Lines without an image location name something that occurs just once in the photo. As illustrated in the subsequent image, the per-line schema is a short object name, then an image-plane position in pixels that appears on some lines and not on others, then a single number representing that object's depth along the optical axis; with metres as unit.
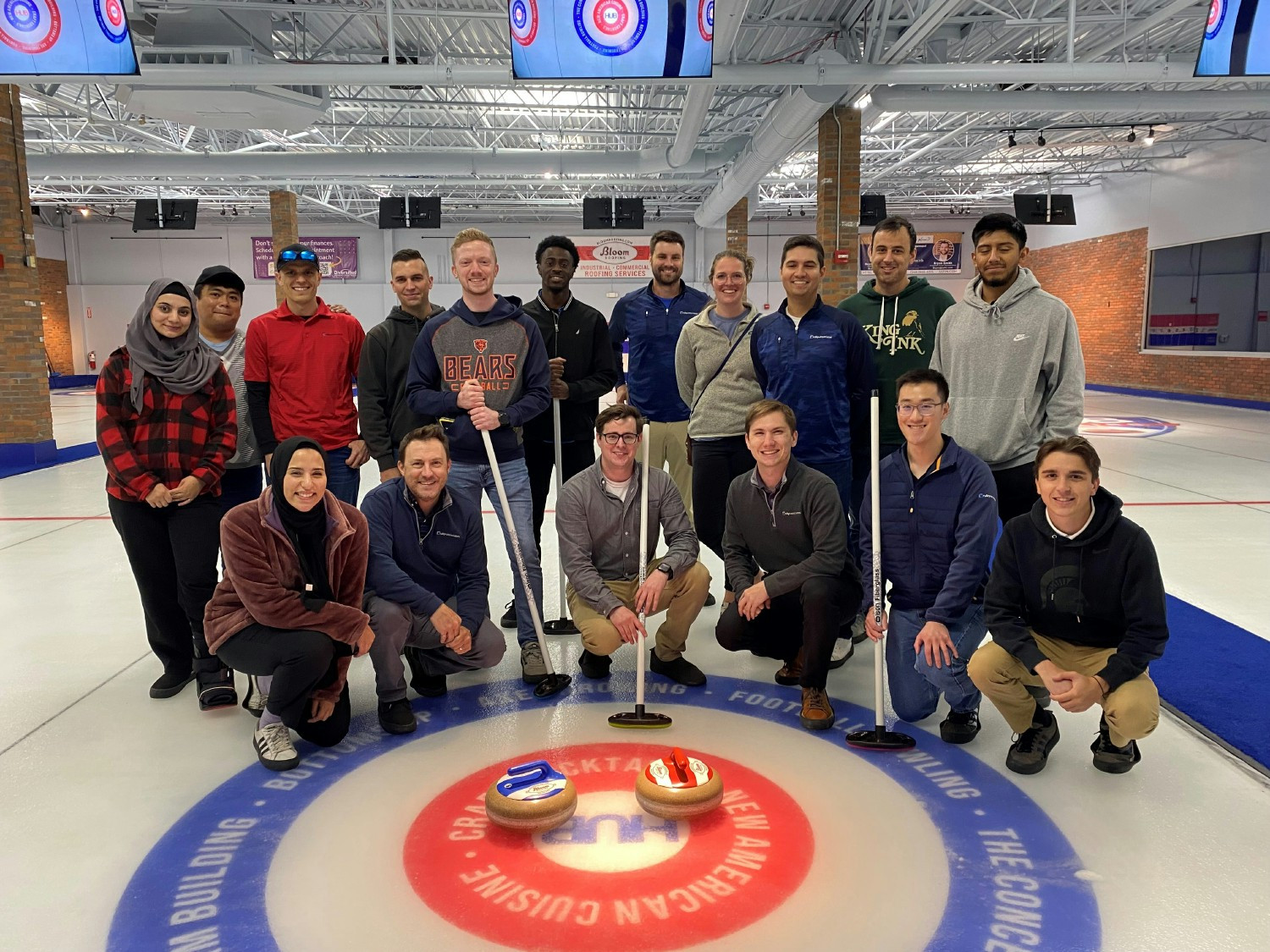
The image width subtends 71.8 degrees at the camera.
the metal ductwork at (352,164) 15.95
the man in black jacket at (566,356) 4.28
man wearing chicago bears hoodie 3.63
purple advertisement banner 25.97
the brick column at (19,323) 9.28
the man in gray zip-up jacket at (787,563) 3.24
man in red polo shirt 3.75
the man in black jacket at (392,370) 3.85
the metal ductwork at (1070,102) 11.68
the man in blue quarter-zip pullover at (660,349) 4.53
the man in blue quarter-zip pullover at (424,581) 3.22
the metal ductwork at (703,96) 8.18
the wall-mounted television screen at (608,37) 5.86
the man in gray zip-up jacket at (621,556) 3.48
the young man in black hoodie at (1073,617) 2.65
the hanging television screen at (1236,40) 6.11
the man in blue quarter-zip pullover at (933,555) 3.03
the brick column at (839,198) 12.42
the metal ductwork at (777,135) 10.73
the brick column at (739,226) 21.44
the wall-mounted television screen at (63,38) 5.97
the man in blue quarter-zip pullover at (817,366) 3.67
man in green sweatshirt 3.73
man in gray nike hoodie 3.23
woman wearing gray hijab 3.23
